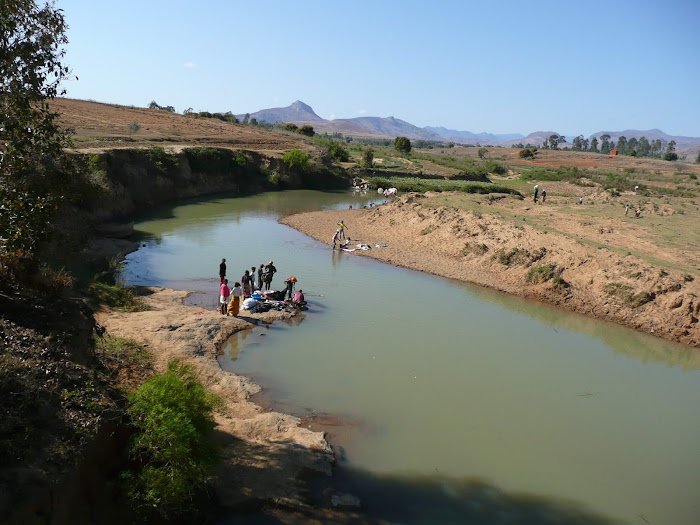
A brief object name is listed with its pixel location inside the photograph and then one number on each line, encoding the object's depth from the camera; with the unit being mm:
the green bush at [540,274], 21047
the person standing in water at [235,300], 15461
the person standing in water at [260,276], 18188
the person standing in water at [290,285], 17484
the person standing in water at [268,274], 17953
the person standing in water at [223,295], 15883
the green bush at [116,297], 14711
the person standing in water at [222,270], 17109
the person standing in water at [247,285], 17016
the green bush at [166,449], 6777
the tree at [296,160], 49250
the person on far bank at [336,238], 26156
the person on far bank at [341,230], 27719
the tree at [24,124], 7512
